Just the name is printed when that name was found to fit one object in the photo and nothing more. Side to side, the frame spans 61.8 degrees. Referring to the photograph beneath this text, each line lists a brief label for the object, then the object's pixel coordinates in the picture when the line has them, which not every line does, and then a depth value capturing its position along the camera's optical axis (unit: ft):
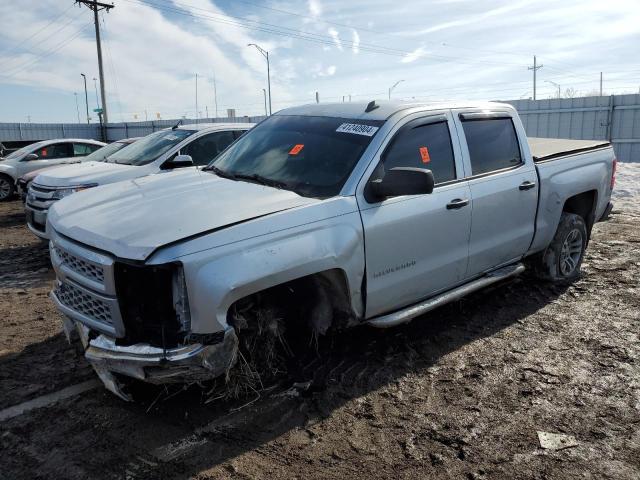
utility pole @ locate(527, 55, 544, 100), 206.90
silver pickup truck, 9.71
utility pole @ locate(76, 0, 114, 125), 121.49
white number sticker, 13.16
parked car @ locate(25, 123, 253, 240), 24.07
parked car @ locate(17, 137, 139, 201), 33.45
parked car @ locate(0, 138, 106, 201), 45.57
